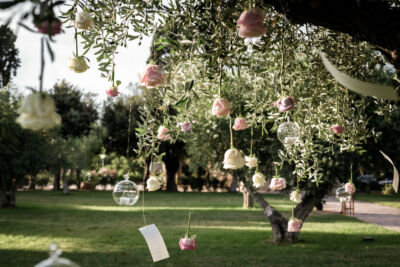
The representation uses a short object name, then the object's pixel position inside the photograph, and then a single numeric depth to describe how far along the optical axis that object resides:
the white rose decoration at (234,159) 2.12
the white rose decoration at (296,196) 4.07
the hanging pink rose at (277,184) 3.70
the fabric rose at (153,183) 2.96
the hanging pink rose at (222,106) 2.06
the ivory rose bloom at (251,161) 2.93
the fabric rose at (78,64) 2.28
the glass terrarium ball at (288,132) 2.73
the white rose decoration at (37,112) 1.12
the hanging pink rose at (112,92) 2.68
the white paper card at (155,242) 2.31
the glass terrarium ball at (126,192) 3.36
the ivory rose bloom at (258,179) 3.26
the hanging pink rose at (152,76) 2.05
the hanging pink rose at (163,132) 2.85
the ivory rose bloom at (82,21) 2.18
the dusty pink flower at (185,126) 3.25
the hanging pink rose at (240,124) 2.74
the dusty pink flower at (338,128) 3.35
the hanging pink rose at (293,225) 4.77
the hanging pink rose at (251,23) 1.45
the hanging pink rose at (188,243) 3.28
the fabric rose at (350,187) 4.54
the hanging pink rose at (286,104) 2.27
